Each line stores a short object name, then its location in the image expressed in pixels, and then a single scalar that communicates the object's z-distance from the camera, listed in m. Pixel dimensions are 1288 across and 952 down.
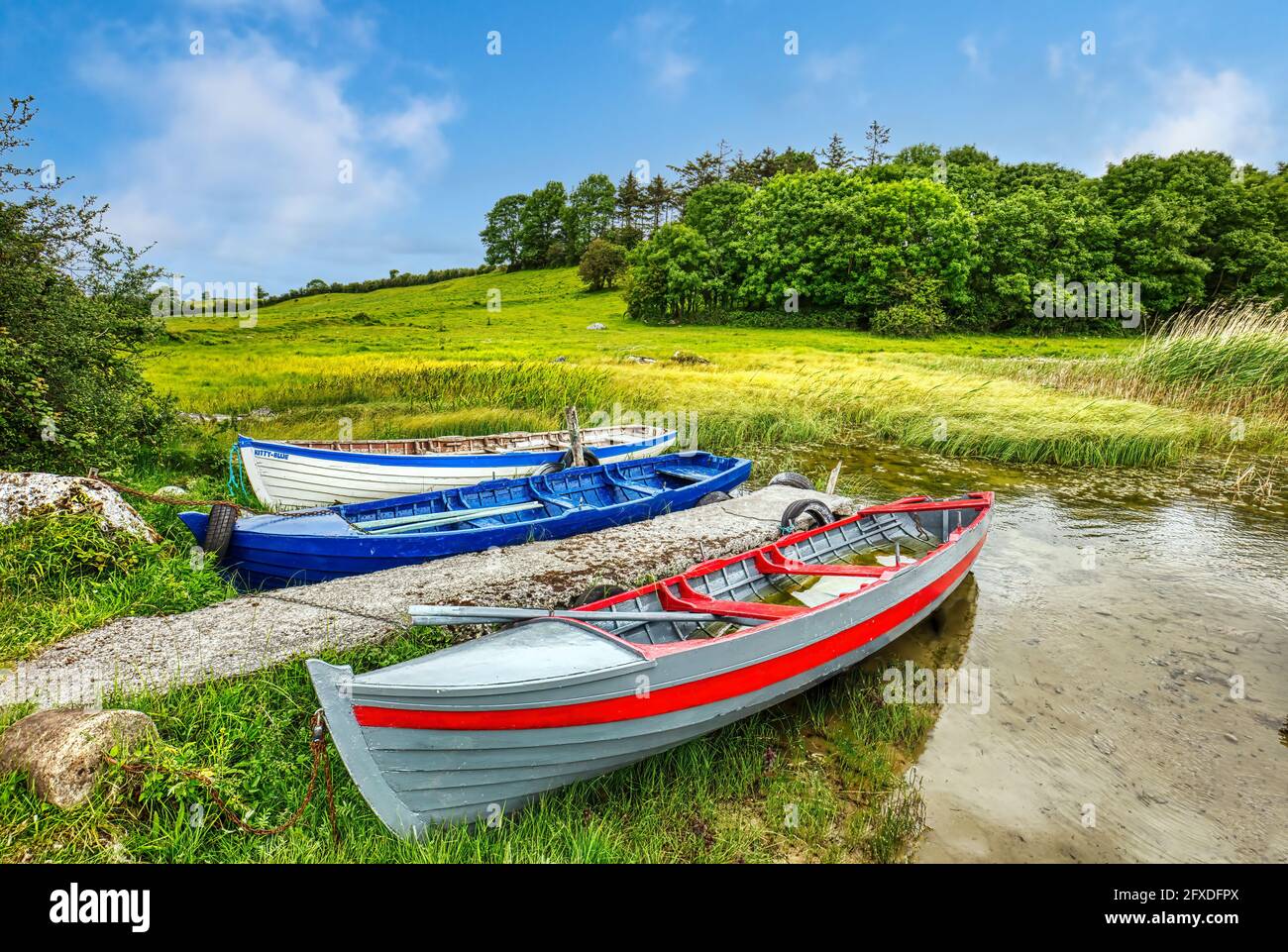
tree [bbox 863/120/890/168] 68.19
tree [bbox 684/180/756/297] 50.88
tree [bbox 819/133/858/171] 69.06
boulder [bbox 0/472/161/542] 6.47
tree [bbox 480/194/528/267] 78.06
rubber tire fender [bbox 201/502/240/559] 6.98
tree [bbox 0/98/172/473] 7.92
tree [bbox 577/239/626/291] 60.78
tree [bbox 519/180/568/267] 76.50
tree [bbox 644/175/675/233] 74.31
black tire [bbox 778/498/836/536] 8.74
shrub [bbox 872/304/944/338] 42.97
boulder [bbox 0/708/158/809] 3.47
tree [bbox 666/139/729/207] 71.06
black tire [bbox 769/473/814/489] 11.37
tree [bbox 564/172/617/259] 75.62
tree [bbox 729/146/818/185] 68.56
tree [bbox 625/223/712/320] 48.75
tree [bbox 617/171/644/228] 75.38
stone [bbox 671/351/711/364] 28.16
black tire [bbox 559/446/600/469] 11.91
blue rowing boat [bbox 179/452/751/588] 7.13
